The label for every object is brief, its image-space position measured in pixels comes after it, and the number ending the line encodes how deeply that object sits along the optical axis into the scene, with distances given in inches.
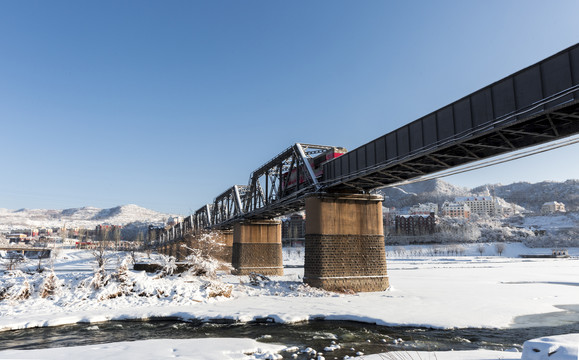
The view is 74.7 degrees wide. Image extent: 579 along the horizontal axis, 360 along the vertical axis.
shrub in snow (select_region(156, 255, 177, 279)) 1273.4
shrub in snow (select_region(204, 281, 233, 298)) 1128.8
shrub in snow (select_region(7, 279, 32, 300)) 1025.5
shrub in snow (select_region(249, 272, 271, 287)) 1385.8
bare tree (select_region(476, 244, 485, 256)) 5437.0
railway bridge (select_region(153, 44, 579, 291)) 676.1
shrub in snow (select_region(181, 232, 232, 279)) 1257.4
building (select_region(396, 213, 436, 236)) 7539.4
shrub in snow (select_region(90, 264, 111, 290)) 1110.4
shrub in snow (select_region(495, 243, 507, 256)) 5378.9
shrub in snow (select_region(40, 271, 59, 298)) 1074.1
